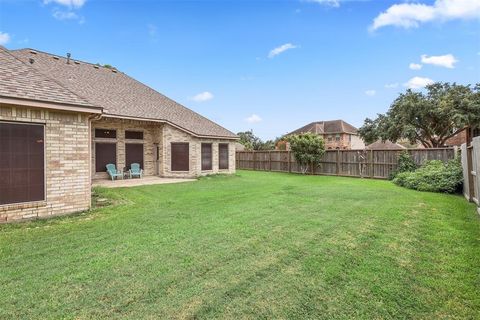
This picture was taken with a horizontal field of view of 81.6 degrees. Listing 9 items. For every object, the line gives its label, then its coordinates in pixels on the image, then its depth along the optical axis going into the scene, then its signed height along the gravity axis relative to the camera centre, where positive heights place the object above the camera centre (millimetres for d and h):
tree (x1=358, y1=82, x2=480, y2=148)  22281 +4096
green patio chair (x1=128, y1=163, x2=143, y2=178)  15004 -328
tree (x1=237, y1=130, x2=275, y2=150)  48488 +3949
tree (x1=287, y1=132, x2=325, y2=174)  18250 +939
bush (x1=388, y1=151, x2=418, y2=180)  14133 -141
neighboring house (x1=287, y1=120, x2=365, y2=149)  46869 +5142
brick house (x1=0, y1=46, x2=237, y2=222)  5930 +506
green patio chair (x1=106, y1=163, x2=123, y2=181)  14130 -372
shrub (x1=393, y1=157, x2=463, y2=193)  10248 -664
